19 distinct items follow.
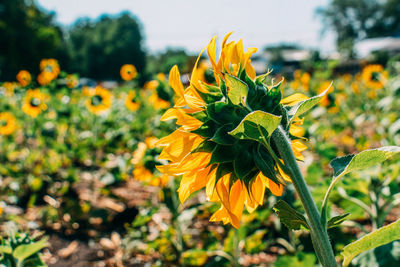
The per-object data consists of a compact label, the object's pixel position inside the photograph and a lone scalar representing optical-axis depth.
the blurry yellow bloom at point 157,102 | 2.29
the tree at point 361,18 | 41.72
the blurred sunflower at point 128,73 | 3.97
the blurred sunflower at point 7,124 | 3.52
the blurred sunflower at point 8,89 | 4.86
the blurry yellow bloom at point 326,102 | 2.73
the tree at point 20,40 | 22.33
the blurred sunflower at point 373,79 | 3.83
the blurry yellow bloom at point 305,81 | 3.96
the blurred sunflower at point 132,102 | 3.41
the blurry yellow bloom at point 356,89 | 4.42
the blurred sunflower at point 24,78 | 4.37
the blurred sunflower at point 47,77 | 4.28
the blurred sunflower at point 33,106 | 3.60
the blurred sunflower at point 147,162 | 1.40
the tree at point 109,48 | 36.69
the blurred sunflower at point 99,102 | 3.59
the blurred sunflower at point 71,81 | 4.21
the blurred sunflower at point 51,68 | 4.40
